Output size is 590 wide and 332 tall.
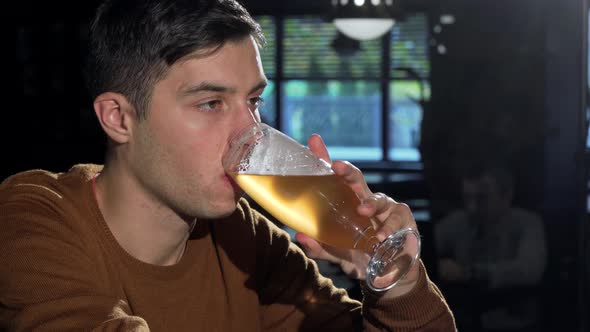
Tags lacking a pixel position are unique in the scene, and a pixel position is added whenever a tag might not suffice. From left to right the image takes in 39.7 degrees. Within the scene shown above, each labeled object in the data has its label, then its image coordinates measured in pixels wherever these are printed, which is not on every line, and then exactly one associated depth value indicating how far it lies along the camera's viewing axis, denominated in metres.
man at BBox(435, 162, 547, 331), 3.44
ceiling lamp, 3.83
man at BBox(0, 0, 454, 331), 1.19
